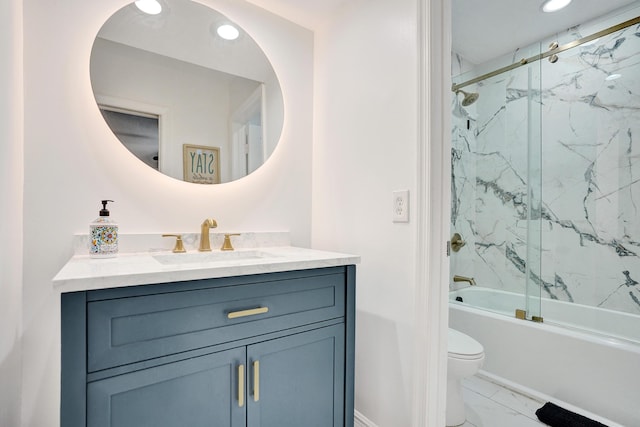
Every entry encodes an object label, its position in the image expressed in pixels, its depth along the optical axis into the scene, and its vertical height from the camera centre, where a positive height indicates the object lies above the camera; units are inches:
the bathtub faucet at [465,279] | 99.3 -20.9
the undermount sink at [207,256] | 49.4 -7.5
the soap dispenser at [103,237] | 44.5 -3.6
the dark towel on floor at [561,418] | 58.6 -39.1
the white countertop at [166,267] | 30.1 -6.6
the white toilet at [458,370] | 59.0 -29.4
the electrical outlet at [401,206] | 49.5 +1.1
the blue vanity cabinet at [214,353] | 30.1 -16.0
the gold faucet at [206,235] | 55.1 -4.0
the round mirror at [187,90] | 51.9 +22.3
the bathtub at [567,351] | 61.2 -30.2
